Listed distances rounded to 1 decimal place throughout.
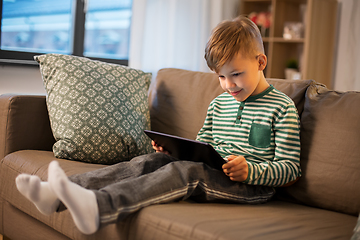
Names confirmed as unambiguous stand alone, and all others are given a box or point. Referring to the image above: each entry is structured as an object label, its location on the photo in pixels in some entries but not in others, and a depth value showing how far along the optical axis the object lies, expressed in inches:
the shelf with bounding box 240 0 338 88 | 123.0
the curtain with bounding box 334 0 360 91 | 127.0
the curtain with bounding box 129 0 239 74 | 115.9
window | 99.6
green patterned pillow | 60.8
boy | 39.1
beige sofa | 38.5
